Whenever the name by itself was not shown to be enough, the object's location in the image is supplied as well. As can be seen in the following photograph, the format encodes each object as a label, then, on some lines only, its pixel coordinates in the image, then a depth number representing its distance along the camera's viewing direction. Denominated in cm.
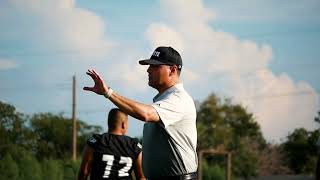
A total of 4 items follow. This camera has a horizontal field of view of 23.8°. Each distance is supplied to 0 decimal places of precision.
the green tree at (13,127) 4219
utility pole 4265
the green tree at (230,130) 4891
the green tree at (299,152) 6275
